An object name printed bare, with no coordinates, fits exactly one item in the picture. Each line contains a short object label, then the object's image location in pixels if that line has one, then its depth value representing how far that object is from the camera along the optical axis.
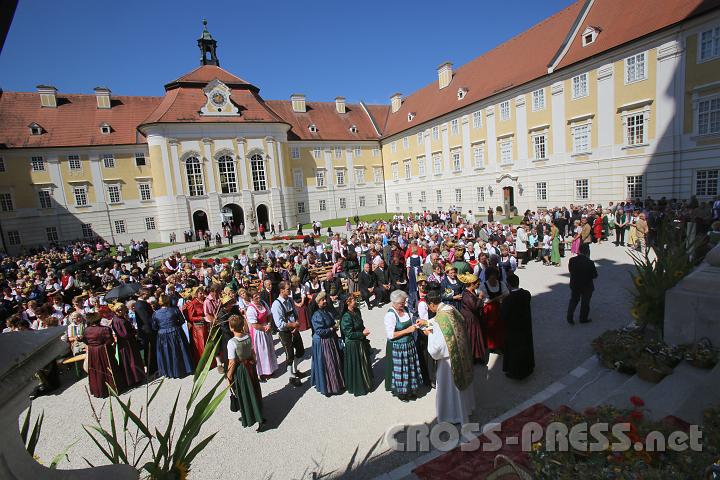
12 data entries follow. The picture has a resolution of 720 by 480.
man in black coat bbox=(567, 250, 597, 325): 7.64
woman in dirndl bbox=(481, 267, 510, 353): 7.18
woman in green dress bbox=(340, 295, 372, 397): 6.05
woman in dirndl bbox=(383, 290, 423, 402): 5.68
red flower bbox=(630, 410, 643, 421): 3.96
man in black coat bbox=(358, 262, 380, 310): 11.45
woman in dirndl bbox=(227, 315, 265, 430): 5.36
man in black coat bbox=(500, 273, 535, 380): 6.02
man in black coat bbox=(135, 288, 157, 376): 7.71
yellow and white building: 20.42
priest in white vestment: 4.96
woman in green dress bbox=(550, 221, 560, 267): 13.51
